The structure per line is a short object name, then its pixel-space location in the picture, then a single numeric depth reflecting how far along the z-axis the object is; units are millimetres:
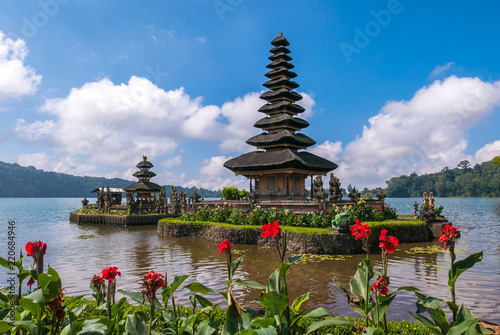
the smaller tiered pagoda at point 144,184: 43812
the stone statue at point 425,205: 20297
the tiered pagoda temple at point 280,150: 28141
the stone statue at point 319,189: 17906
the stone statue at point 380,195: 22003
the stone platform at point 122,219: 33062
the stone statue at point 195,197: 27231
